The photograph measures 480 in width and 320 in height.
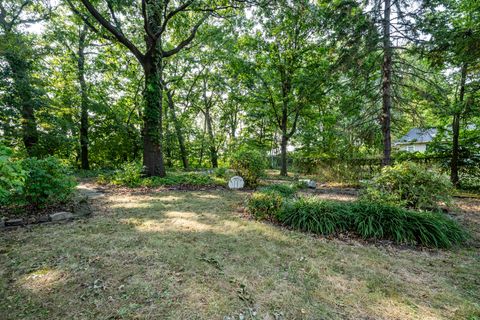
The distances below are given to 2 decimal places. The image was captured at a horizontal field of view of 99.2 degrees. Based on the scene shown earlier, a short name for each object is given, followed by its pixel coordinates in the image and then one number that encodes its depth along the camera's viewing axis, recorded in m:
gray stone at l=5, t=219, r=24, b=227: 3.43
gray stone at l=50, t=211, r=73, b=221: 3.74
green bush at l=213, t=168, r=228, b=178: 9.15
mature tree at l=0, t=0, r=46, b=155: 7.07
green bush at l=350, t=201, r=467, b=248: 3.33
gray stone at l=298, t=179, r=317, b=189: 7.72
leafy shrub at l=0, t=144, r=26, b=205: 1.72
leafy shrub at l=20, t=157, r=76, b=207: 3.73
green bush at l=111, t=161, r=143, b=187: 7.29
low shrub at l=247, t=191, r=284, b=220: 4.29
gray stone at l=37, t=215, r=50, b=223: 3.65
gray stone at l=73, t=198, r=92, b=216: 4.11
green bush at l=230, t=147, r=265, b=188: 7.42
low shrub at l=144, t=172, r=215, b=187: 7.45
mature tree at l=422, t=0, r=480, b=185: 4.10
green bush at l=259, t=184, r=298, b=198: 5.62
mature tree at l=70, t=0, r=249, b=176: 6.79
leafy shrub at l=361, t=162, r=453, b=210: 4.23
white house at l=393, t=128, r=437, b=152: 22.06
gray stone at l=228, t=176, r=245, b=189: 7.32
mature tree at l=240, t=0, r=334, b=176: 9.95
